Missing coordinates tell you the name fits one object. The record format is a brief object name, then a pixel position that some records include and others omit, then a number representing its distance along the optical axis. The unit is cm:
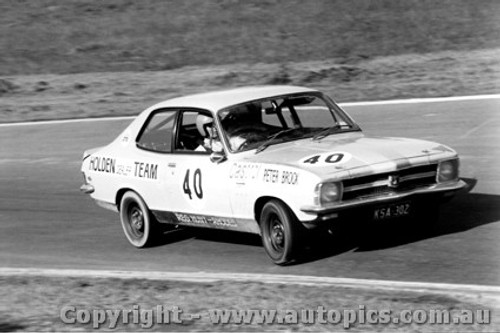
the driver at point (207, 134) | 1897
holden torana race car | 1695
